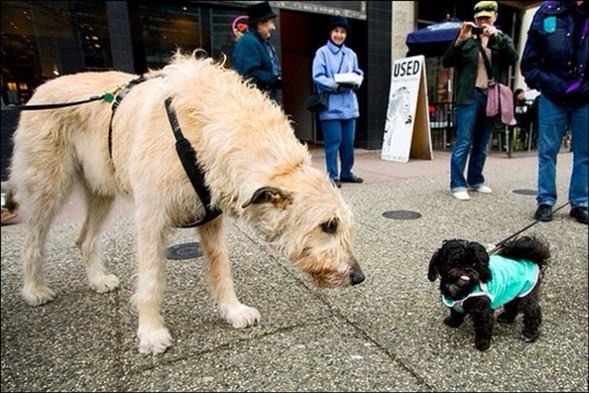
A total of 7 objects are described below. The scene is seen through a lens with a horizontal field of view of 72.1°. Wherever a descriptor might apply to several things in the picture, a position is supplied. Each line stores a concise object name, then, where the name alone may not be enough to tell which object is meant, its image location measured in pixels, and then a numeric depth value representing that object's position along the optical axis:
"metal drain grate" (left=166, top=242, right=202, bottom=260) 3.31
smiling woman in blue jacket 5.30
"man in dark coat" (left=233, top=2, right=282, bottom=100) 4.54
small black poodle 1.22
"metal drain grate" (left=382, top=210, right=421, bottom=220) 2.36
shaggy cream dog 1.41
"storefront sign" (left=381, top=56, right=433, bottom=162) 3.74
